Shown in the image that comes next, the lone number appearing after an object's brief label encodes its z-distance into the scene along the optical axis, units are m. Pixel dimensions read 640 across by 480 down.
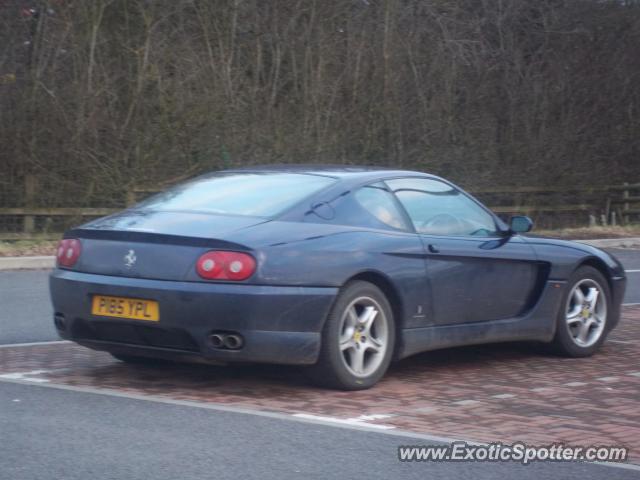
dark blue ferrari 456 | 10.25
